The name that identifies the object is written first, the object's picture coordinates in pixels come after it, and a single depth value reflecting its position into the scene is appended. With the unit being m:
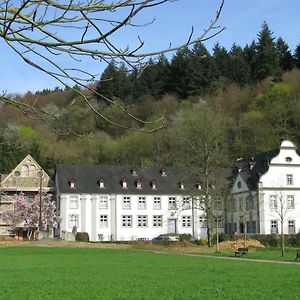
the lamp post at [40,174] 61.91
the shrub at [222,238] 55.78
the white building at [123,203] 67.00
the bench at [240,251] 35.60
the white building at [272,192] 63.25
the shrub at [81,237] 59.50
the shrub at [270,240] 51.59
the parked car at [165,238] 54.54
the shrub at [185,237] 61.66
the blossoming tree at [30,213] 68.69
